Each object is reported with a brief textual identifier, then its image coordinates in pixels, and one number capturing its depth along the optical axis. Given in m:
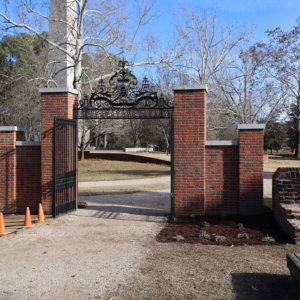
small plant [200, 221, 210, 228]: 7.78
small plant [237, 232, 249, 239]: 6.84
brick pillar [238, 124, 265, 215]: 8.60
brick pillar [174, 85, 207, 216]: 8.73
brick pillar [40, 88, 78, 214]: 9.35
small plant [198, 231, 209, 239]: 6.90
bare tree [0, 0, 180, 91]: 16.59
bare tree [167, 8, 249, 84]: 23.38
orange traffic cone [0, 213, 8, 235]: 7.49
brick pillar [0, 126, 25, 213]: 9.66
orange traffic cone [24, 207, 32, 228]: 8.10
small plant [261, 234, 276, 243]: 6.49
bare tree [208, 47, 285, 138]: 24.55
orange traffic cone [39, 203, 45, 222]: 8.73
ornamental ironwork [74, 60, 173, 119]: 9.09
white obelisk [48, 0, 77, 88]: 17.47
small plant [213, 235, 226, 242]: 6.64
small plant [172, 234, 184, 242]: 6.78
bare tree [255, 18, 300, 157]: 26.05
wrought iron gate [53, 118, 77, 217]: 9.08
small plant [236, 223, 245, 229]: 7.59
